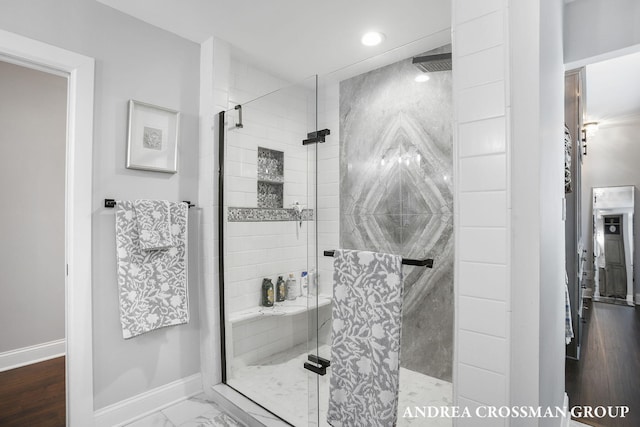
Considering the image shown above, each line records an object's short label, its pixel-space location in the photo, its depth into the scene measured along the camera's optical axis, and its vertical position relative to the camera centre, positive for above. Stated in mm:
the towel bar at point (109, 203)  1813 +74
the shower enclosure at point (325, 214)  1277 +10
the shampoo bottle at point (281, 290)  1793 -409
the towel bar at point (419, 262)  1277 -181
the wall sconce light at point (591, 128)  5164 +1434
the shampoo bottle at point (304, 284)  1662 -351
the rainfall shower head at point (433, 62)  1237 +609
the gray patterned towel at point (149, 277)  1833 -367
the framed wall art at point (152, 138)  1951 +497
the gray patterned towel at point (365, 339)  1281 -510
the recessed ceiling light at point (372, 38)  2109 +1190
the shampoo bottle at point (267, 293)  1861 -444
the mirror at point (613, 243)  5051 -420
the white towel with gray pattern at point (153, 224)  1856 -44
